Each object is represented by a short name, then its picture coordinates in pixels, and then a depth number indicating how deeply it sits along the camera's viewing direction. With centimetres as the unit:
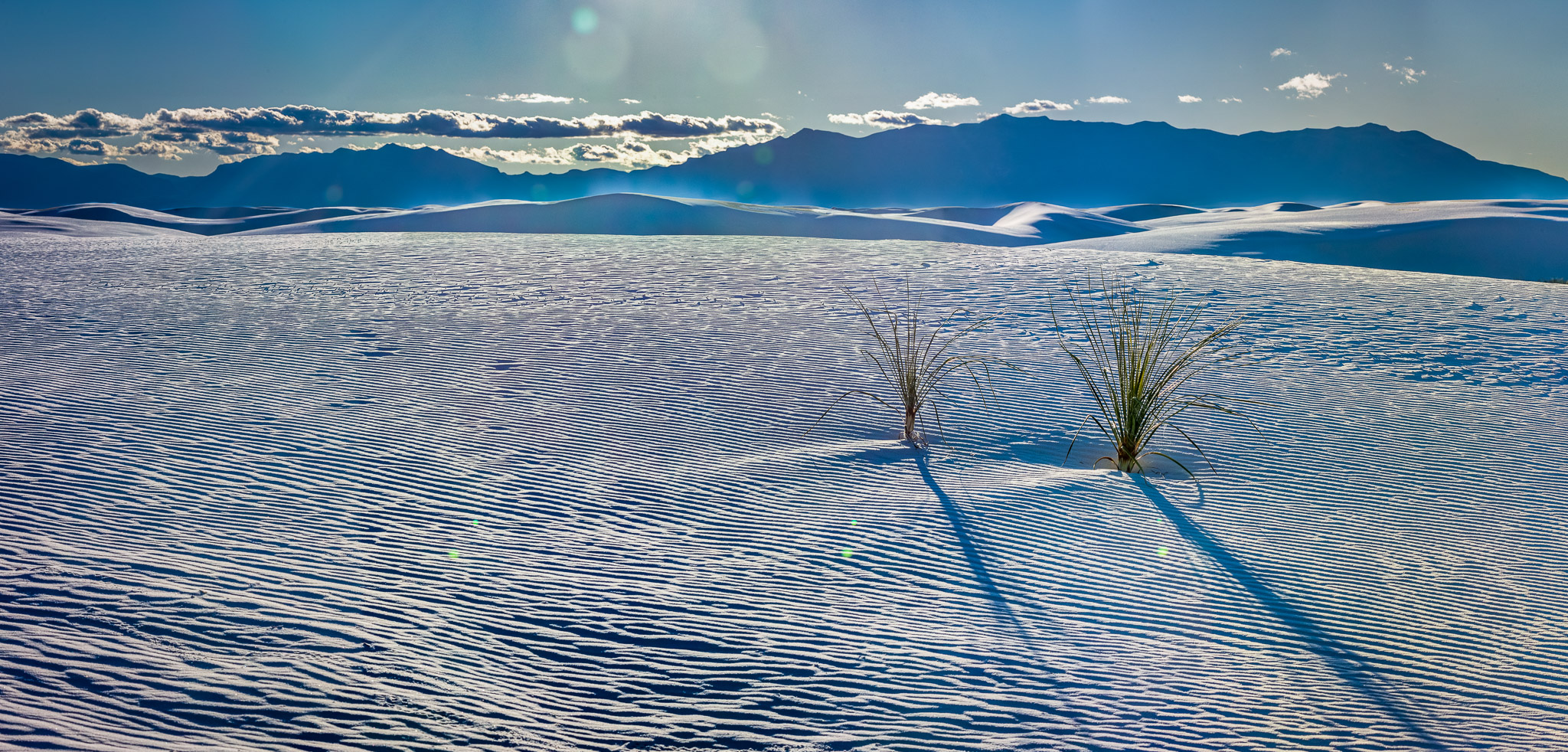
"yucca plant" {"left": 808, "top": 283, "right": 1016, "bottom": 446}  623
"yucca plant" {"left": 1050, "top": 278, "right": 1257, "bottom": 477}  573
